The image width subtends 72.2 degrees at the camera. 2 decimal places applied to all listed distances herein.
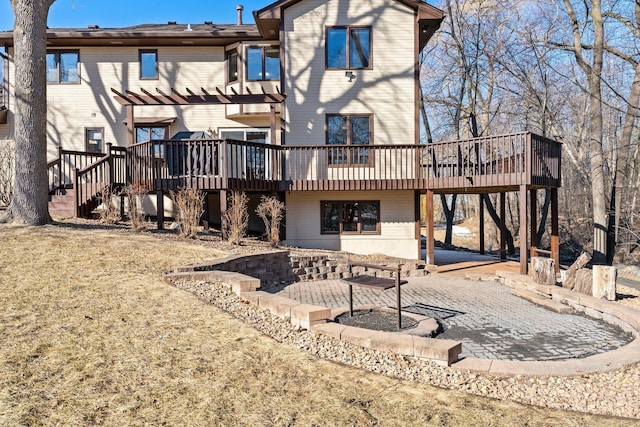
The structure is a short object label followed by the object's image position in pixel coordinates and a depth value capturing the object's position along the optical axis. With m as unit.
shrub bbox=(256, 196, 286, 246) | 12.36
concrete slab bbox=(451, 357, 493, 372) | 4.41
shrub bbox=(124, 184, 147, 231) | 10.99
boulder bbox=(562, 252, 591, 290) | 9.20
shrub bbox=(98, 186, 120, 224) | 12.26
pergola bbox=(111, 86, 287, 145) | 14.22
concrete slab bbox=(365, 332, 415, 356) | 4.73
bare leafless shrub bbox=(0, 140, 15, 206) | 13.99
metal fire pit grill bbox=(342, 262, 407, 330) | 6.10
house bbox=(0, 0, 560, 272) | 12.62
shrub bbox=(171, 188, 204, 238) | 11.38
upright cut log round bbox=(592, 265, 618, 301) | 8.45
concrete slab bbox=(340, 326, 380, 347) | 5.00
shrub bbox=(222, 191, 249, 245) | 11.59
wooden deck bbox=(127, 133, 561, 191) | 11.57
